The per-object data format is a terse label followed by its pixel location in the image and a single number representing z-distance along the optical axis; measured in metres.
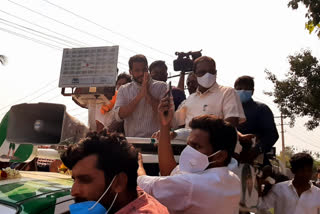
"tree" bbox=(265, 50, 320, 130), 13.18
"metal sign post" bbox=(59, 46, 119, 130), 2.75
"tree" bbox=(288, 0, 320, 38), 5.41
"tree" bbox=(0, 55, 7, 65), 16.25
